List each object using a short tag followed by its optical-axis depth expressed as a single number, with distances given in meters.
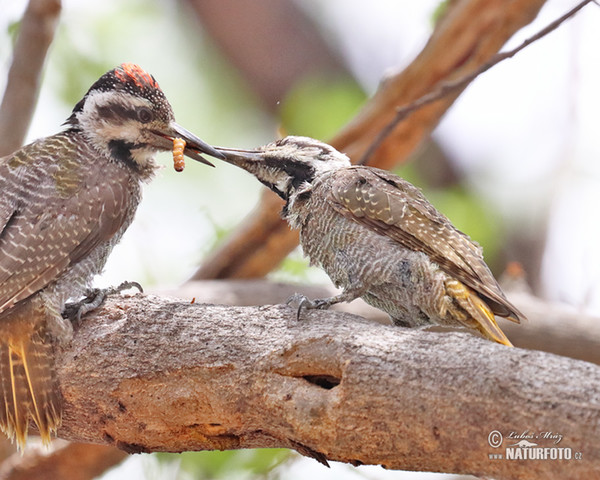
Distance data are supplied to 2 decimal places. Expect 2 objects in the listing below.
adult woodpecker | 6.64
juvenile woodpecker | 7.02
